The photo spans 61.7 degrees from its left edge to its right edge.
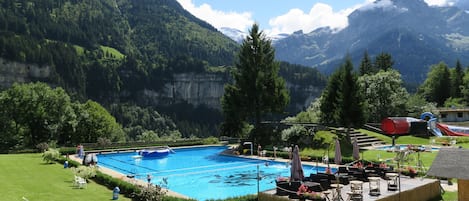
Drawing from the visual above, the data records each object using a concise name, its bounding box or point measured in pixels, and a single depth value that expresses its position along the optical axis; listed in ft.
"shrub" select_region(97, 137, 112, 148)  136.98
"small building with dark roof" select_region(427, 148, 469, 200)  41.73
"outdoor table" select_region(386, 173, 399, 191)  50.85
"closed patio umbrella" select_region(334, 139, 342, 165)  74.18
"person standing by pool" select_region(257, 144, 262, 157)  110.18
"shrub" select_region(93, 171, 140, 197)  59.57
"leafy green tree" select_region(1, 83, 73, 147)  157.79
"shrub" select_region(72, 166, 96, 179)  69.51
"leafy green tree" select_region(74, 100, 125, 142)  168.45
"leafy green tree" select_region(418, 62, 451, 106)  265.34
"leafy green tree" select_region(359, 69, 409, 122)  174.70
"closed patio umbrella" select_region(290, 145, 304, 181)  55.26
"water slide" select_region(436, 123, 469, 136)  130.62
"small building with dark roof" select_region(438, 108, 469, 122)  171.94
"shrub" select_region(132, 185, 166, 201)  52.01
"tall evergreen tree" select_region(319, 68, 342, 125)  122.93
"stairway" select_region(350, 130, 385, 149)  114.18
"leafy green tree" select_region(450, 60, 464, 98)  266.36
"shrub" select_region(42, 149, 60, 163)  94.94
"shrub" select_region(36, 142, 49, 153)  125.27
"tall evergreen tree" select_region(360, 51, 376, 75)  269.48
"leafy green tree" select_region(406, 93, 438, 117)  173.92
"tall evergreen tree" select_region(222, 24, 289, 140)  133.69
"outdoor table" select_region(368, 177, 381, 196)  49.19
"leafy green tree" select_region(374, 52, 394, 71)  275.39
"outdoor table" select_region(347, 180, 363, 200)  46.03
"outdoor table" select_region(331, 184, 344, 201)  45.19
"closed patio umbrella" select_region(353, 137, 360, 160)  74.90
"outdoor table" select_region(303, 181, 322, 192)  50.04
